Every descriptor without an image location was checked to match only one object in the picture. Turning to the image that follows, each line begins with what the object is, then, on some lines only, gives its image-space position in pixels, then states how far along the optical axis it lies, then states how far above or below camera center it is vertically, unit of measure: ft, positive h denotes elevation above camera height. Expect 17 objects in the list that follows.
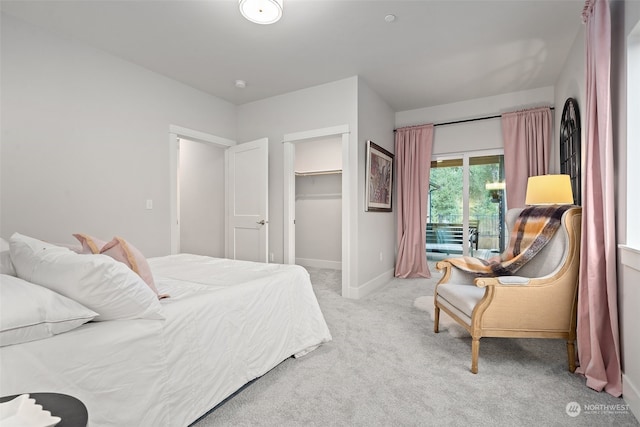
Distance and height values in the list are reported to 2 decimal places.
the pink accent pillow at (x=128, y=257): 4.91 -0.65
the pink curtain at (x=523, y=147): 12.80 +2.85
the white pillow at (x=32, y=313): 3.04 -1.03
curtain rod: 14.10 +4.47
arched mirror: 9.06 +2.26
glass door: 14.64 +0.41
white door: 13.38 +0.64
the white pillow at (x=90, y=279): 3.80 -0.80
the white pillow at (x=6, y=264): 4.29 -0.68
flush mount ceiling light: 7.25 +4.95
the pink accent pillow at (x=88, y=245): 5.39 -0.51
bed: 3.30 -1.81
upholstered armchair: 6.41 -1.94
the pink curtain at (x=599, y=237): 5.65 -0.44
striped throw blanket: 7.23 -0.70
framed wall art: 12.92 +1.64
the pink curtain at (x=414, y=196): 15.42 +0.94
